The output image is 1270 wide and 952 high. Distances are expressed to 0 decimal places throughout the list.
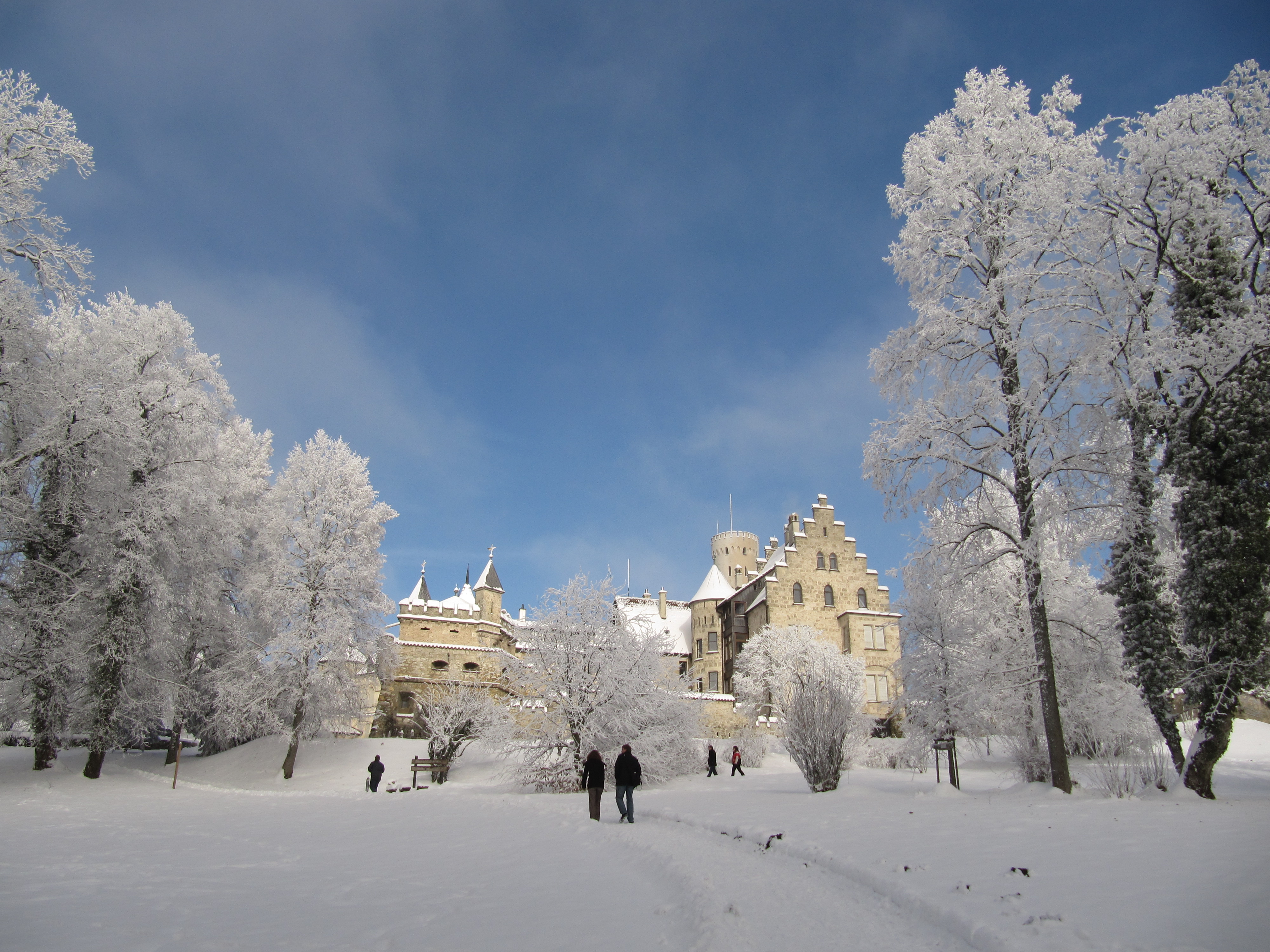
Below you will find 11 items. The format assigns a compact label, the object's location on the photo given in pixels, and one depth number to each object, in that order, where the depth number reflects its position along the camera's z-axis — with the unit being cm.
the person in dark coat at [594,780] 1320
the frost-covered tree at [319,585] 2584
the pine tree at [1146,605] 1392
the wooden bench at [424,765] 2298
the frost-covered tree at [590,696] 2144
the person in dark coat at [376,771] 2145
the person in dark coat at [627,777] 1283
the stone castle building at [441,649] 4153
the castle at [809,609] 4481
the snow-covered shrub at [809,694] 1570
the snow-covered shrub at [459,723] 2300
